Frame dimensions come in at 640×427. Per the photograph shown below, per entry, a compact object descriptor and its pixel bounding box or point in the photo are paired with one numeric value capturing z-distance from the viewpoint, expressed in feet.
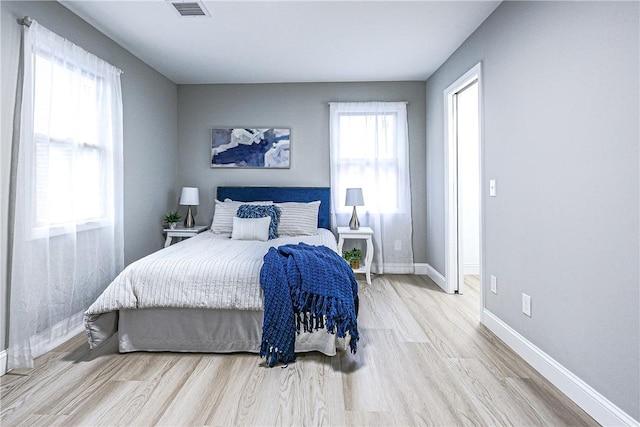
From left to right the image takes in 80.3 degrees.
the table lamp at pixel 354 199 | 15.11
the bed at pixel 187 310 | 8.27
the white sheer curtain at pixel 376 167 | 16.03
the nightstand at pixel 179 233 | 14.48
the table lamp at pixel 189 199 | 15.21
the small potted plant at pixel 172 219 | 14.87
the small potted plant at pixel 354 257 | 15.27
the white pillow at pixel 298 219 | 13.89
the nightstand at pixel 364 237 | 14.85
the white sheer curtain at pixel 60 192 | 7.79
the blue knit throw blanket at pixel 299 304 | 7.80
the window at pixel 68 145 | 8.41
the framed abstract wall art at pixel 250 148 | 16.29
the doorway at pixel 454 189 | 13.10
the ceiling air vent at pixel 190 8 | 9.18
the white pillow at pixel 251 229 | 12.49
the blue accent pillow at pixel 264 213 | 13.23
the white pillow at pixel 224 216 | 13.99
